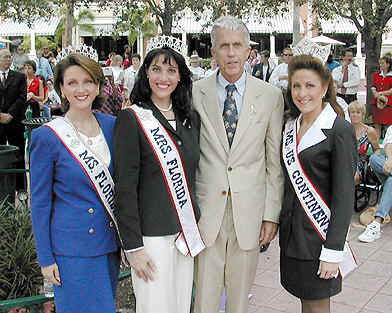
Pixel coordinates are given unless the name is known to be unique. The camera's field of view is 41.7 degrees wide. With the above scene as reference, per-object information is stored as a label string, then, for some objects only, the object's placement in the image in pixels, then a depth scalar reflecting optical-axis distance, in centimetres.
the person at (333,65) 1134
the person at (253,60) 1318
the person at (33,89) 924
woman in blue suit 225
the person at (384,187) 516
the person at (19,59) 1345
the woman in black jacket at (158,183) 229
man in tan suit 259
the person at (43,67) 1469
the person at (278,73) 1073
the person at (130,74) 1082
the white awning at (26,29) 3065
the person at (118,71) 1146
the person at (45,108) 1064
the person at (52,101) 876
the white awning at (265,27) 2997
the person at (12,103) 682
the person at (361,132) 575
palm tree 2913
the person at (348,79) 1015
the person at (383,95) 910
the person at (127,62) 1671
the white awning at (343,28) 2973
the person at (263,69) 1292
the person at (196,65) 1278
